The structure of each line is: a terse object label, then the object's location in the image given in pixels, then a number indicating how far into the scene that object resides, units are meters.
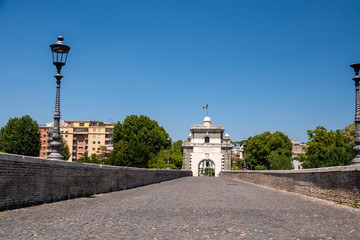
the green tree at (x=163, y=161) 71.90
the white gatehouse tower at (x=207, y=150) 82.38
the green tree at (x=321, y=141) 55.16
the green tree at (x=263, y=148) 77.19
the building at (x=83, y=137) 122.19
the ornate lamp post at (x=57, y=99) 11.62
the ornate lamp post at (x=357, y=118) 13.04
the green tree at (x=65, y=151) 84.62
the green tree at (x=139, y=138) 70.56
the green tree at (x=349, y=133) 67.06
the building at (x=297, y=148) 145.09
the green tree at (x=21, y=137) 61.94
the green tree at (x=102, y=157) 89.06
